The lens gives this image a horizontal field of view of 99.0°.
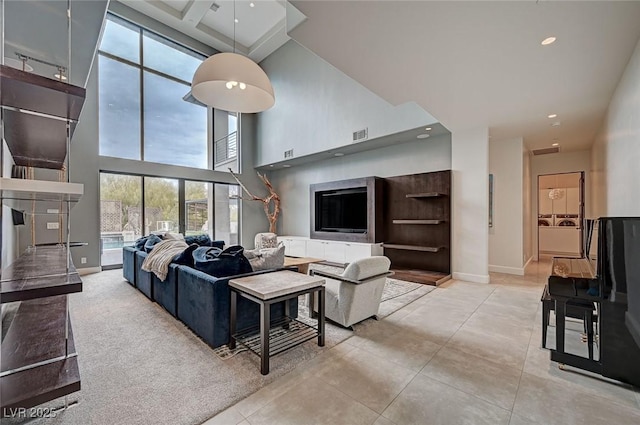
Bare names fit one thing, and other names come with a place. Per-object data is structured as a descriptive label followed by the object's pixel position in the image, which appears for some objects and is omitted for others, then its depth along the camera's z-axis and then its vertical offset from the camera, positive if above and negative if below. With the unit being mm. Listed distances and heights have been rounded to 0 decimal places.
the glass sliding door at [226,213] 8266 +2
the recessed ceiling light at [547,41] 2523 +1593
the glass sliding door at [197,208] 7523 +155
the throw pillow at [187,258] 3186 -520
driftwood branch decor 8463 +426
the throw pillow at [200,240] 5574 -554
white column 4945 +133
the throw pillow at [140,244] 4641 -531
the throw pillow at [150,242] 4248 -469
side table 2148 -840
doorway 8578 -213
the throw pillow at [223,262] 2666 -487
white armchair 2840 -846
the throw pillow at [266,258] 2976 -507
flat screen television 6426 +49
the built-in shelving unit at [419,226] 5320 -303
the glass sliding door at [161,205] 6832 +219
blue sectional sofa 2506 -942
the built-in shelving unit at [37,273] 981 -269
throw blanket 3332 -557
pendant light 3276 +1634
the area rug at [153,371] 1731 -1257
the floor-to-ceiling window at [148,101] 6434 +2944
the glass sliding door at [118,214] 6203 -4
